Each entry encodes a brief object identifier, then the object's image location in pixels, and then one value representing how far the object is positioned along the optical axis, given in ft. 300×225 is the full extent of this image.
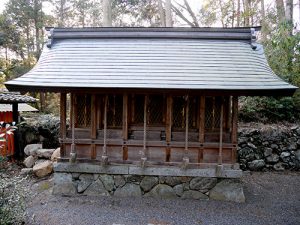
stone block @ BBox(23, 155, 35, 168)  29.32
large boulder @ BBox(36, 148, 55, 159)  28.89
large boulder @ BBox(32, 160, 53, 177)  26.11
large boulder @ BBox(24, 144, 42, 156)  30.60
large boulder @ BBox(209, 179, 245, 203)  20.17
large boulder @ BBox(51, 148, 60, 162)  27.24
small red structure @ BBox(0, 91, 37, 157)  30.99
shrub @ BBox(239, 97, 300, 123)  32.71
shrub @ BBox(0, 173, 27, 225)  13.73
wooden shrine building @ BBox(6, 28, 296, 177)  19.27
